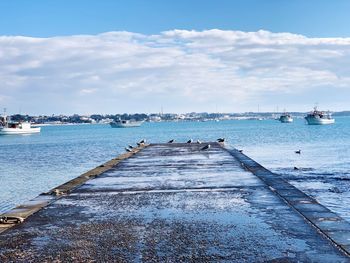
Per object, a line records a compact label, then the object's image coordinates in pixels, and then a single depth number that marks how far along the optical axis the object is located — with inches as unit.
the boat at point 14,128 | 5221.5
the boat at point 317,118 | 6181.1
